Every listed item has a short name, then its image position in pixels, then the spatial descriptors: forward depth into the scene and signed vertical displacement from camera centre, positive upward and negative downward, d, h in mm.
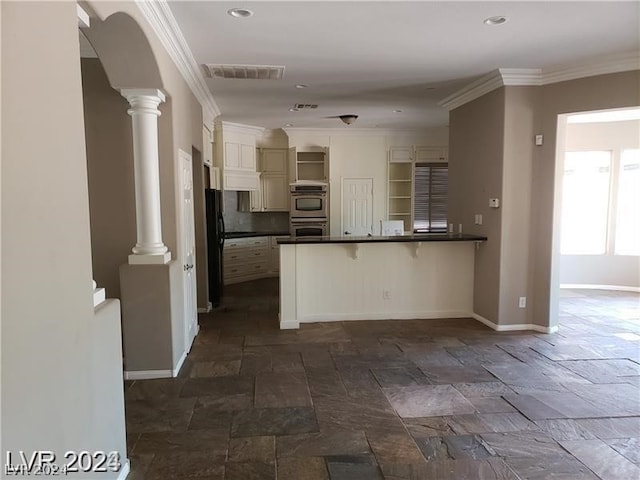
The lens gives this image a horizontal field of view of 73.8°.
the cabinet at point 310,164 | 8247 +815
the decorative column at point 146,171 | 3326 +266
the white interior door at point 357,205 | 8336 -18
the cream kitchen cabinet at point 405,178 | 8406 +532
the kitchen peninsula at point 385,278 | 5160 -913
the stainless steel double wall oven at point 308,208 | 8141 -71
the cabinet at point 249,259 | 7625 -1011
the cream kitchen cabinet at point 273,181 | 8414 +463
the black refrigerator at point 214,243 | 5763 -532
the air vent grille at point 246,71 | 4285 +1376
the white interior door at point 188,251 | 4067 -471
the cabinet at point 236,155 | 7438 +897
